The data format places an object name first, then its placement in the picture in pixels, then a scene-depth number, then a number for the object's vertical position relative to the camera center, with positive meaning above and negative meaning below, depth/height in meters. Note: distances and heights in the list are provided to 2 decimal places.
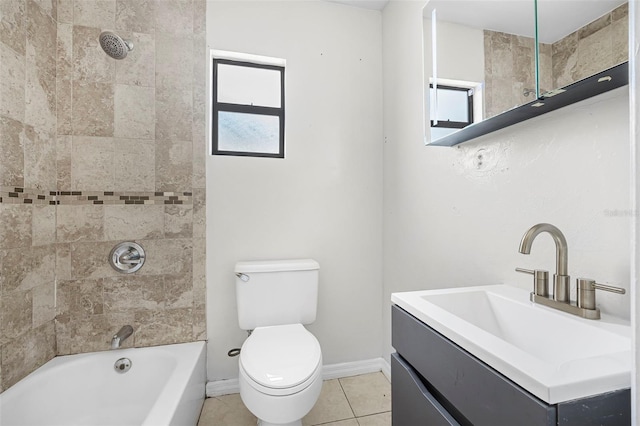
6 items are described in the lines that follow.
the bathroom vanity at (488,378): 0.47 -0.32
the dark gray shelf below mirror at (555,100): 0.67 +0.31
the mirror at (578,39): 0.66 +0.44
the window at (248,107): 1.85 +0.70
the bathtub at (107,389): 1.23 -0.83
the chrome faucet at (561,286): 0.72 -0.19
